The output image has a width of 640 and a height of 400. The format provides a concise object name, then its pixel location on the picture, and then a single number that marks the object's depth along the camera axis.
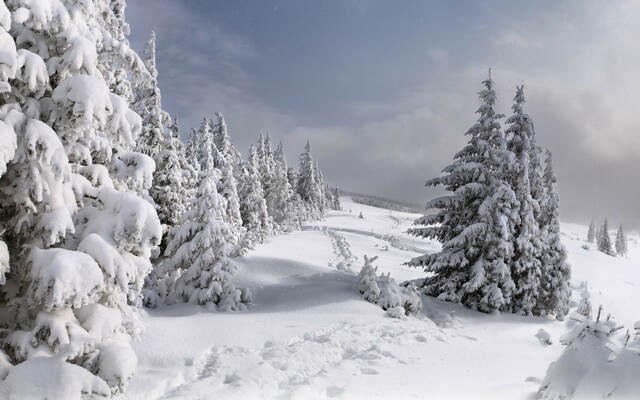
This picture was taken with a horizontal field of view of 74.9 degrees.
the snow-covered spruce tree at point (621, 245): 126.75
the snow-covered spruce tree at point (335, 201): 136.62
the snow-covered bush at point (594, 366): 5.34
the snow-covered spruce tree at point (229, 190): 28.52
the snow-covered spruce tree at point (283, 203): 57.71
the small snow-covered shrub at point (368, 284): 15.06
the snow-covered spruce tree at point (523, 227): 18.89
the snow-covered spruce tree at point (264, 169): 56.30
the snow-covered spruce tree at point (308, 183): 77.80
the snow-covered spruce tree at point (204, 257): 14.76
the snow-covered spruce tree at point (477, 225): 17.89
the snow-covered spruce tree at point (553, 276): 20.55
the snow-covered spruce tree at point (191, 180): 25.29
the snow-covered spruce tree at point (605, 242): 94.22
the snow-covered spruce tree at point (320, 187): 88.61
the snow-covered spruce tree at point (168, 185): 21.58
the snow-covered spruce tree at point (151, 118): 20.50
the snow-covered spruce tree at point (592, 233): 157.38
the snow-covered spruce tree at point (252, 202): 42.59
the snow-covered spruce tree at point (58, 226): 5.22
